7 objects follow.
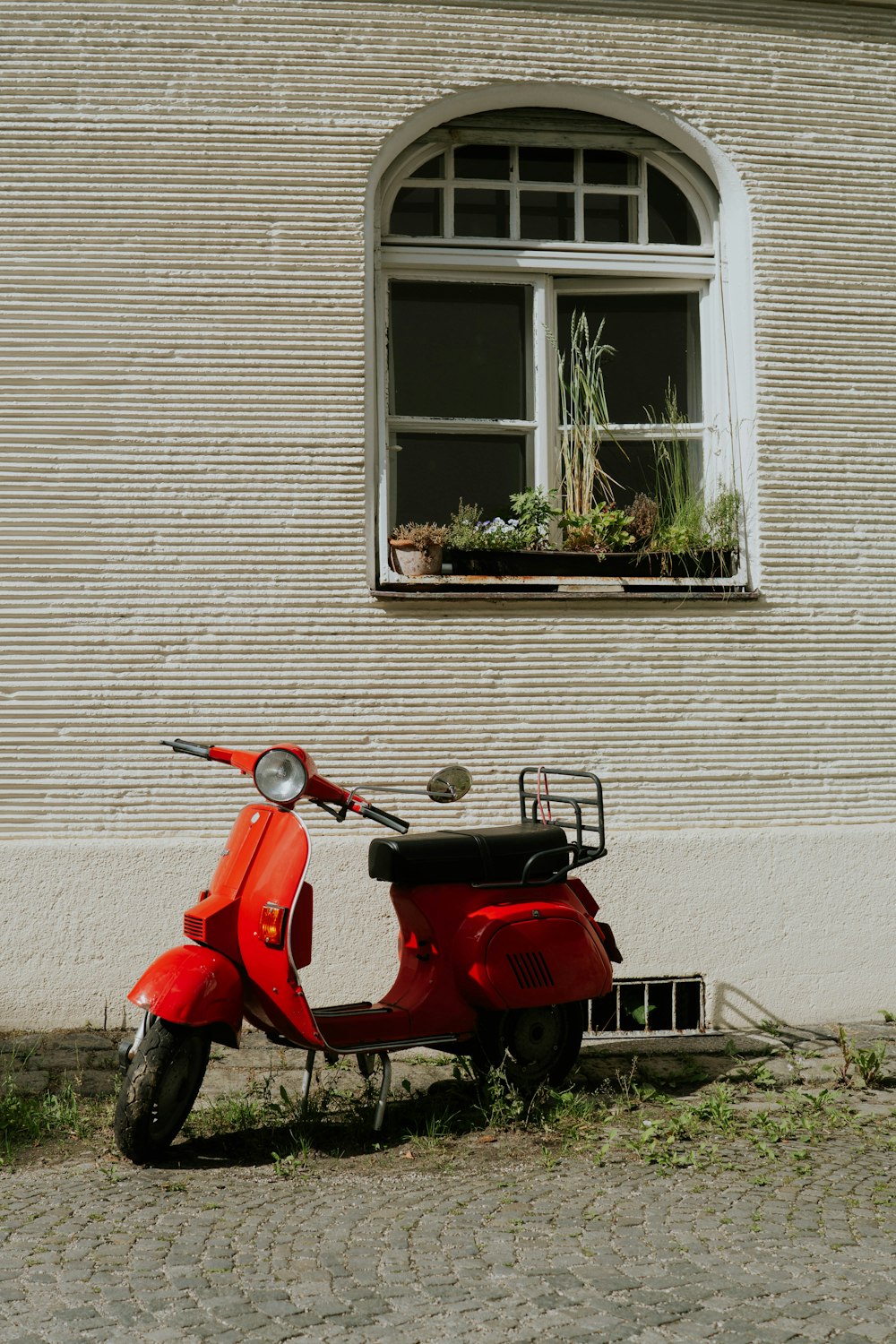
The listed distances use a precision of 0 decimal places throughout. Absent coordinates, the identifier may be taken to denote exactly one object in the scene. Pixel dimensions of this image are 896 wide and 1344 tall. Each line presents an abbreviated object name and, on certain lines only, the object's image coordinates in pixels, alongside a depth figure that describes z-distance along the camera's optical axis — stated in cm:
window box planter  615
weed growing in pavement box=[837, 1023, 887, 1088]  501
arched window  654
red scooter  397
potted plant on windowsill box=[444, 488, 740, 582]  615
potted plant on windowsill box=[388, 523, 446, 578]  604
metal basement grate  593
